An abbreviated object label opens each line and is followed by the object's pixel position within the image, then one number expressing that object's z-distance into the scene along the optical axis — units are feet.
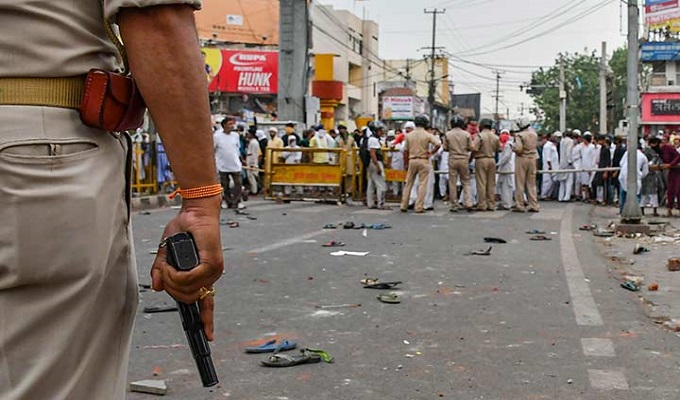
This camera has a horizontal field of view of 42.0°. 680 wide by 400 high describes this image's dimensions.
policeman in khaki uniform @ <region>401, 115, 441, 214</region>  56.75
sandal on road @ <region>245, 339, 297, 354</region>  18.22
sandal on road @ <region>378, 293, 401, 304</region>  23.89
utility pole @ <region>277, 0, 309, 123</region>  100.58
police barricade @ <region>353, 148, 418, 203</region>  63.10
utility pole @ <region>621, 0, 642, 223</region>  43.96
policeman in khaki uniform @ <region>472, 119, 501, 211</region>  60.18
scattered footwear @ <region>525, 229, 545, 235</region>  44.65
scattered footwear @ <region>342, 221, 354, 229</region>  45.21
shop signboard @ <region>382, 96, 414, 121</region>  261.85
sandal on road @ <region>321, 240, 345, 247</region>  36.83
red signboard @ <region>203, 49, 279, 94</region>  173.78
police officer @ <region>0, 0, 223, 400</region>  5.52
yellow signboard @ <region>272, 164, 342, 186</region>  64.26
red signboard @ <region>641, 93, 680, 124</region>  194.39
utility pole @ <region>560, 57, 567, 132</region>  195.93
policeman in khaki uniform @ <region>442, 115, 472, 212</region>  58.70
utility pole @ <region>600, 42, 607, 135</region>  179.63
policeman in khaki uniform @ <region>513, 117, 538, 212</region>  61.67
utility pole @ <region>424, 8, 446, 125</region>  251.13
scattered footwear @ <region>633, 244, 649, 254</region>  37.93
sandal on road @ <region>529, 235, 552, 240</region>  41.81
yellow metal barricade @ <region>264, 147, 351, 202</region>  64.39
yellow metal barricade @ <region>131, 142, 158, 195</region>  59.77
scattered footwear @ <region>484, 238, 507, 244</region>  39.96
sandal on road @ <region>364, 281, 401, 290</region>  26.16
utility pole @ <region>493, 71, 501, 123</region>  411.29
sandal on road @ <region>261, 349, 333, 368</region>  17.12
